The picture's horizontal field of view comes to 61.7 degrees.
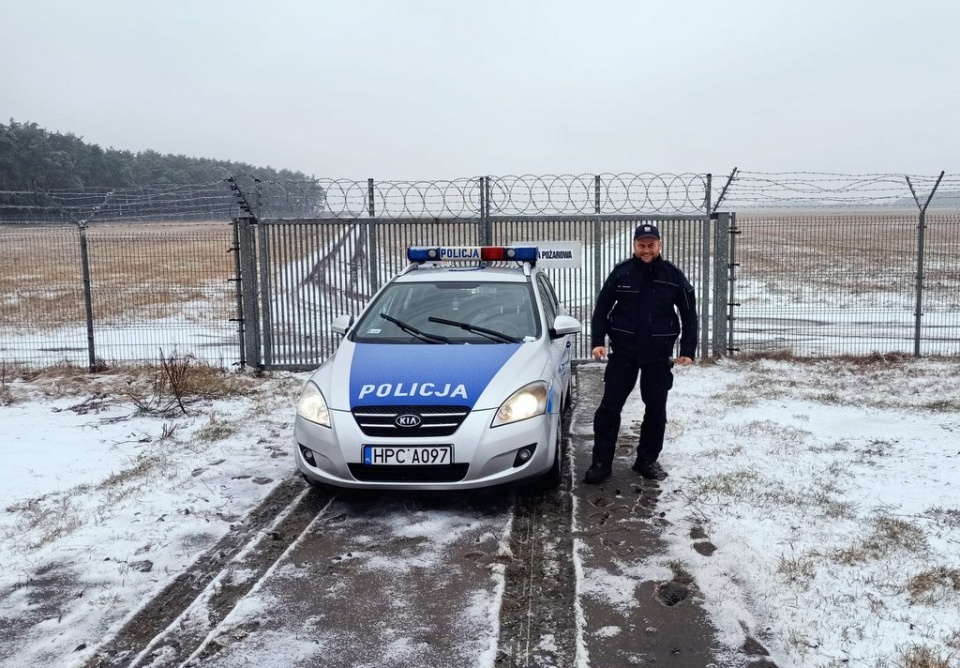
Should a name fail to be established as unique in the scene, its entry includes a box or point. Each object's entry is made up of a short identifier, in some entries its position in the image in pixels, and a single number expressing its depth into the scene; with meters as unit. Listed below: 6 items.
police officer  6.12
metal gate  11.31
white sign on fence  11.70
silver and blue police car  5.26
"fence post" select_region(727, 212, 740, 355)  11.55
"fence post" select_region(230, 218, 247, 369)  11.16
